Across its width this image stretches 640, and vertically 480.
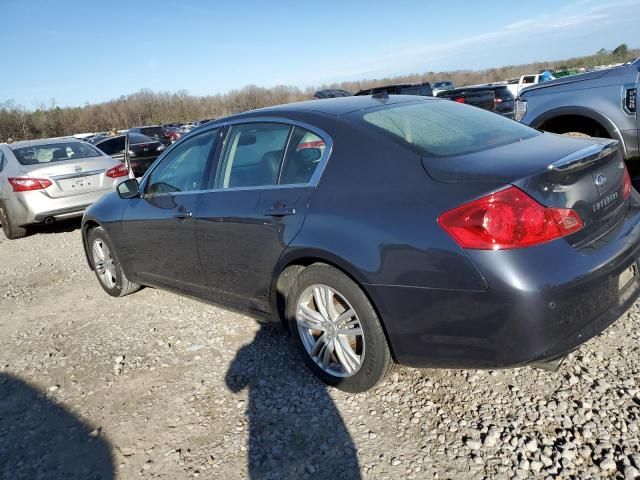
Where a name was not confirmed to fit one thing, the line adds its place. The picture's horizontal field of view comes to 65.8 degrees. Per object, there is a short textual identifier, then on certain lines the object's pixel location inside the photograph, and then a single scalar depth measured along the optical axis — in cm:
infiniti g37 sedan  214
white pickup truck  2727
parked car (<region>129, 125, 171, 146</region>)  2205
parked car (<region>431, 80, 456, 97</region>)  3129
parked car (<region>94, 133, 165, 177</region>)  1306
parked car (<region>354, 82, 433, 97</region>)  1492
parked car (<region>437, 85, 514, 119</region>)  1552
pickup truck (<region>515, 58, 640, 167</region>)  543
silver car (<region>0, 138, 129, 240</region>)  737
